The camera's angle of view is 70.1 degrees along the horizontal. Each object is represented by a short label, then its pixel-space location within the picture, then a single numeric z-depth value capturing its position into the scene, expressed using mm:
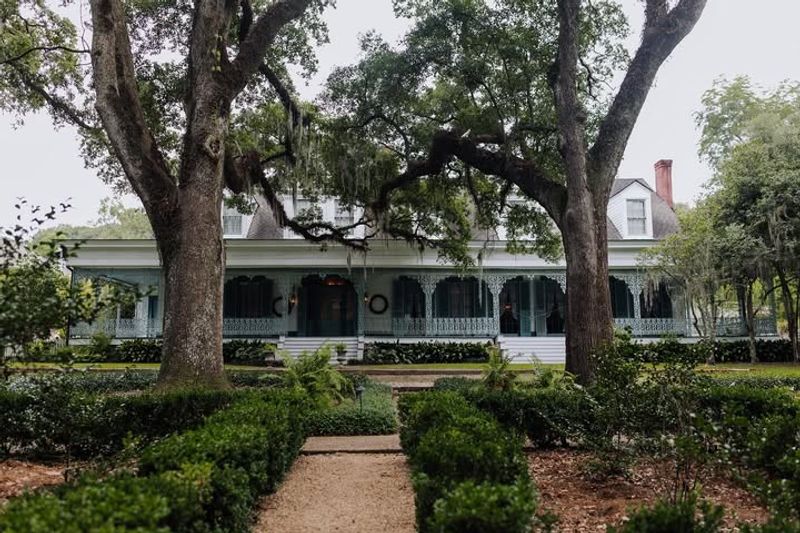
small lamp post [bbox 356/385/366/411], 8662
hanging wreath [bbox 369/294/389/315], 23328
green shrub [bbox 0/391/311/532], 2328
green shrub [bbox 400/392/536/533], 2562
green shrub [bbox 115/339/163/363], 19312
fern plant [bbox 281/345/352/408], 10273
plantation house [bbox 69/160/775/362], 21250
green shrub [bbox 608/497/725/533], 2646
